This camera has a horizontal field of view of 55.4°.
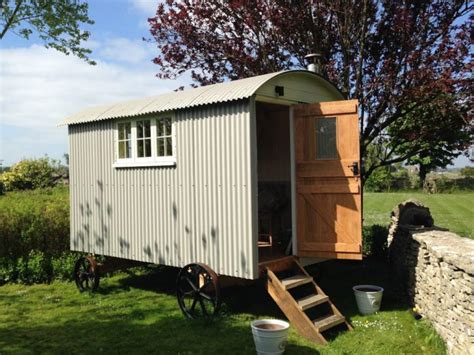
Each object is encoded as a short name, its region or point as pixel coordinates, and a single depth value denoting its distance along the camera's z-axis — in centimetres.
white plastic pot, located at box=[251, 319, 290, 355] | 511
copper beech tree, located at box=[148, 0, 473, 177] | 802
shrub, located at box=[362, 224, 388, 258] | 1021
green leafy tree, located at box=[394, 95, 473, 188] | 806
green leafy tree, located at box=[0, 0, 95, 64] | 877
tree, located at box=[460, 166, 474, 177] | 4104
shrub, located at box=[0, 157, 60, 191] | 2319
